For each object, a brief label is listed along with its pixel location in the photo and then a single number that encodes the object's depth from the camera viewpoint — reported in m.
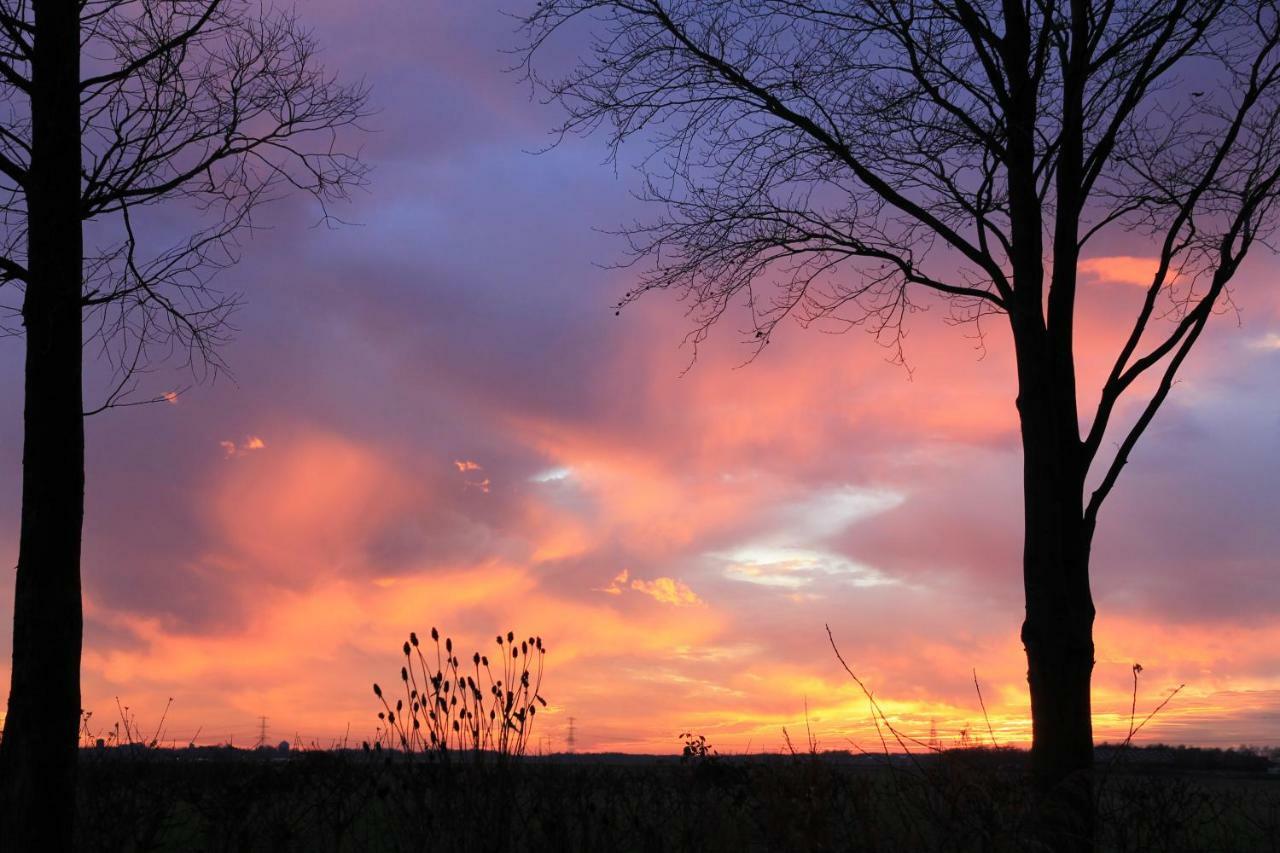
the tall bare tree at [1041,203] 7.85
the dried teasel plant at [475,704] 6.47
